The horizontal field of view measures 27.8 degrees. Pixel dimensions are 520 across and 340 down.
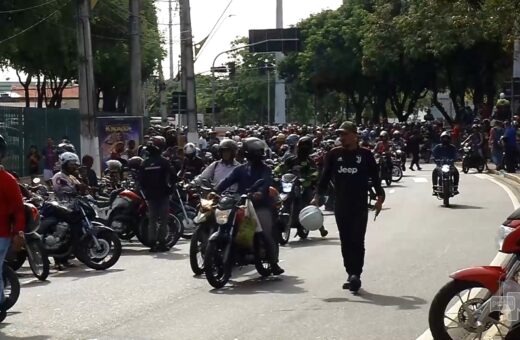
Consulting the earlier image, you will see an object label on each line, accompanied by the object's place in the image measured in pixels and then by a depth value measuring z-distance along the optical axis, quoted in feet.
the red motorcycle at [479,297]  25.18
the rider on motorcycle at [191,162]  69.05
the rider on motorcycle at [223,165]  49.70
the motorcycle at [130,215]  56.54
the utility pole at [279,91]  306.14
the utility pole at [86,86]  85.87
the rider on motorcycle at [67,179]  49.55
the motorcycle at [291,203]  56.54
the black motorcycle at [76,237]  48.42
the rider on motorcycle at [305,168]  59.72
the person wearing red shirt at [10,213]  32.19
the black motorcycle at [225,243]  40.57
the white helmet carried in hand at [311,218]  43.88
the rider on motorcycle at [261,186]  42.70
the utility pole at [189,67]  113.29
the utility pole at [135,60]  100.53
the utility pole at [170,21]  170.89
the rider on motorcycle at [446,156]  77.77
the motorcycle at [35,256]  42.80
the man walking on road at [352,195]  38.42
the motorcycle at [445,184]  76.87
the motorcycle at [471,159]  123.65
